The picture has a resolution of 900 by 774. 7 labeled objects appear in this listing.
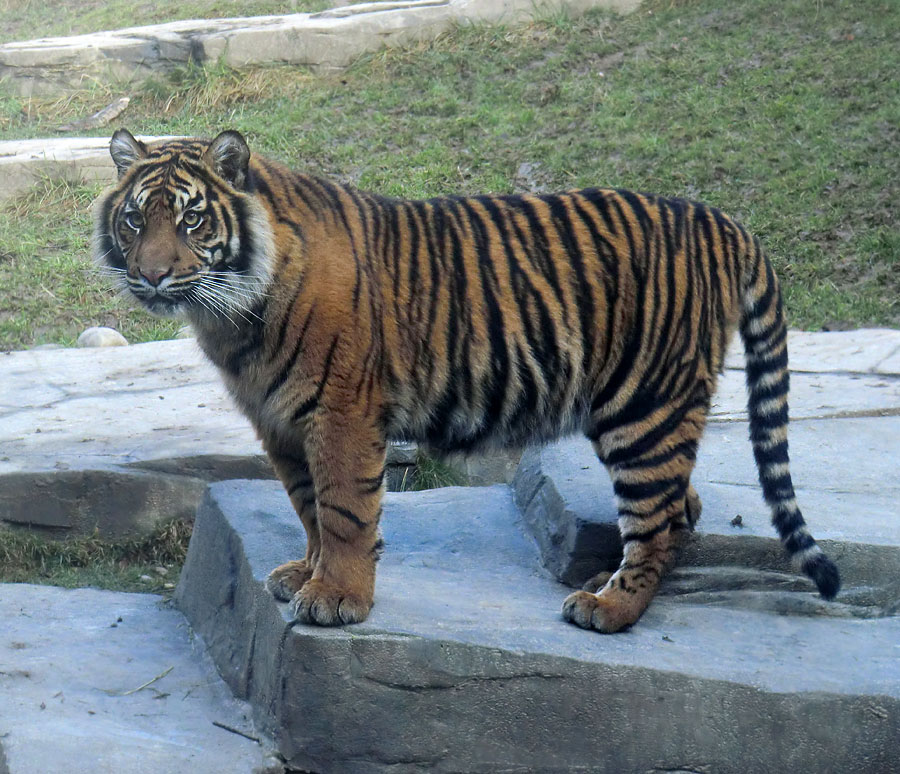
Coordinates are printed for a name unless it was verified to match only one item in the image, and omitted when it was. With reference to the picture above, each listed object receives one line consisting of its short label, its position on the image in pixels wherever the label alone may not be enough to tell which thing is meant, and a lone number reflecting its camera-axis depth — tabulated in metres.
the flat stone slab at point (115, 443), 10.66
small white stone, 16.02
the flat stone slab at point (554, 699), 6.84
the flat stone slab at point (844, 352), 13.76
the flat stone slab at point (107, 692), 6.71
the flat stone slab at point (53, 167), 20.06
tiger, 6.92
